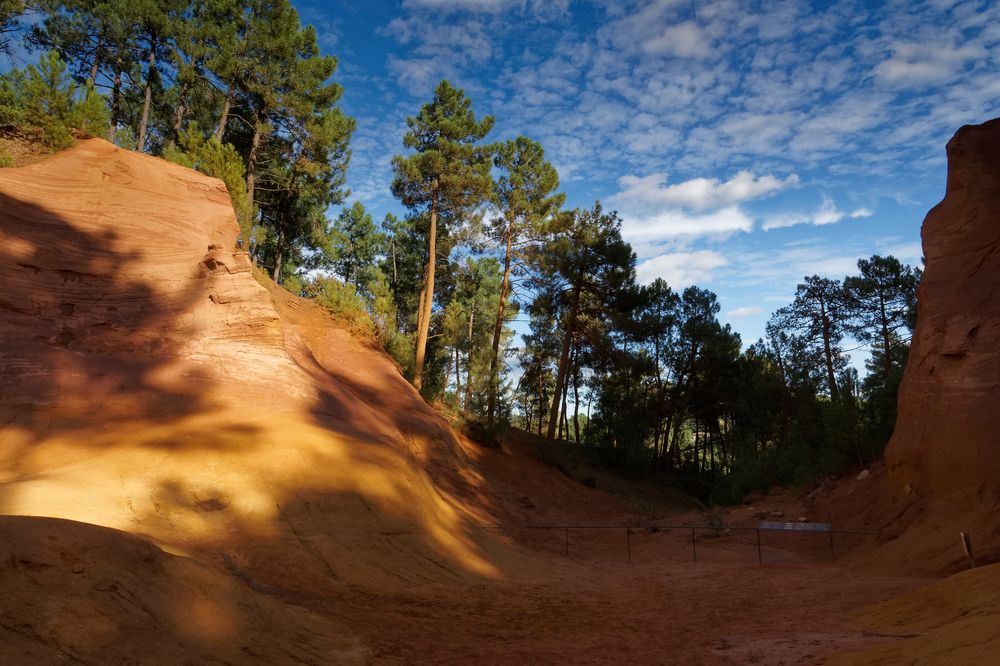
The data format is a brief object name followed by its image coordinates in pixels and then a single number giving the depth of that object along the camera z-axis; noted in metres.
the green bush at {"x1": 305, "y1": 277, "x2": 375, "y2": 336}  23.56
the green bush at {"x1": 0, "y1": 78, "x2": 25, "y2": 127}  15.48
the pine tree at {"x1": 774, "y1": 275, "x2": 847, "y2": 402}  33.22
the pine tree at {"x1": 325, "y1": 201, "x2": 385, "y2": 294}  44.34
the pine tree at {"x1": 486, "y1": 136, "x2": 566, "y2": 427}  31.55
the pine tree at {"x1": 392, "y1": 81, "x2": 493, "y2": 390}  27.38
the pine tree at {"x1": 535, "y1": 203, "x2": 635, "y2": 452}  31.00
